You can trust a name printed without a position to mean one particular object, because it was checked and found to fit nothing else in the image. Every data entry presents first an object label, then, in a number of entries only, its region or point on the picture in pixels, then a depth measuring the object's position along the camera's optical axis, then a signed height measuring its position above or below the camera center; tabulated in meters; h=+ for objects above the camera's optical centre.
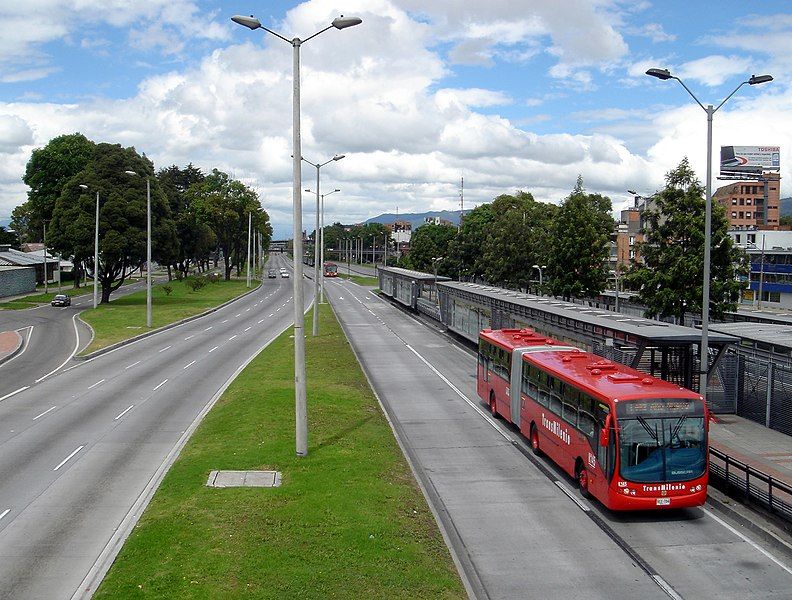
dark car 69.44 -3.94
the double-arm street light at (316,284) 49.72 -1.93
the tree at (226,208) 113.62 +7.01
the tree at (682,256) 32.56 +0.07
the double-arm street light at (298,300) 19.31 -1.11
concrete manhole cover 17.50 -4.99
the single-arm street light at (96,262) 60.91 -0.54
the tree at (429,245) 113.62 +1.76
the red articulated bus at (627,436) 16.30 -3.82
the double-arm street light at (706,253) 21.98 +0.14
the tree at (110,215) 66.19 +3.36
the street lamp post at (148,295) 51.44 -2.56
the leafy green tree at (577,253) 50.72 +0.28
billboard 118.81 +15.03
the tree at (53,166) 81.81 +9.16
